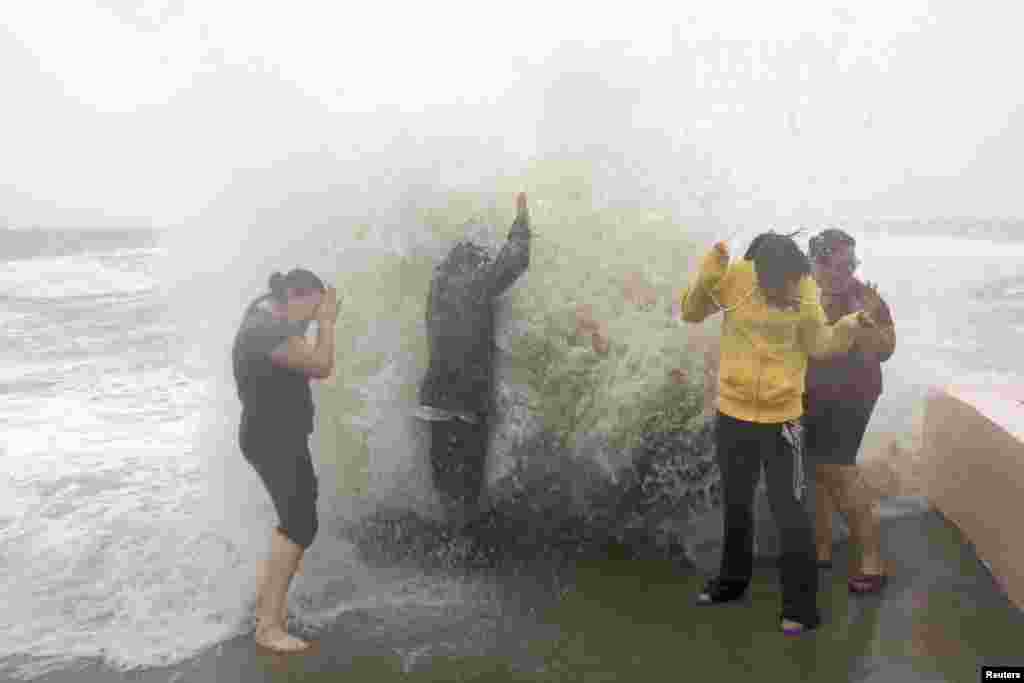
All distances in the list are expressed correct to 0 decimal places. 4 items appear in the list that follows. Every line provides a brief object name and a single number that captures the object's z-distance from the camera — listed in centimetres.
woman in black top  362
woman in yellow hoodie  357
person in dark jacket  463
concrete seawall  396
